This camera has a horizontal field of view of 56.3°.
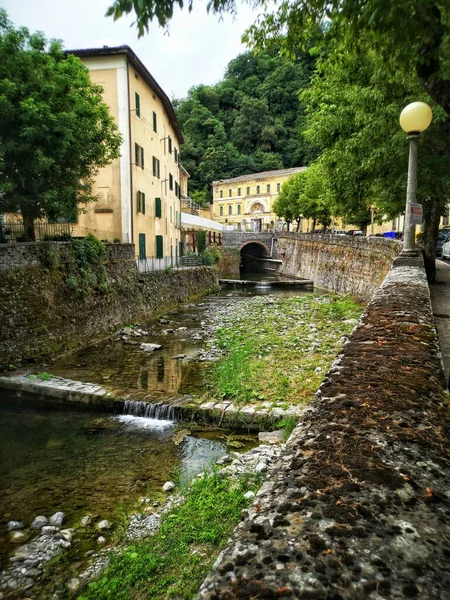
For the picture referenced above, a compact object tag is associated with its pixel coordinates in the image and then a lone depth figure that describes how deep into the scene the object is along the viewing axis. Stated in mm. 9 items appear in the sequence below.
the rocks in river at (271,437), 6984
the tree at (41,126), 12273
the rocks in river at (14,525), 5183
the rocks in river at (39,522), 5203
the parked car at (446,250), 24272
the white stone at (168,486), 5922
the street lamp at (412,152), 7883
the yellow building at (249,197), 72375
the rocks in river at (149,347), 14000
